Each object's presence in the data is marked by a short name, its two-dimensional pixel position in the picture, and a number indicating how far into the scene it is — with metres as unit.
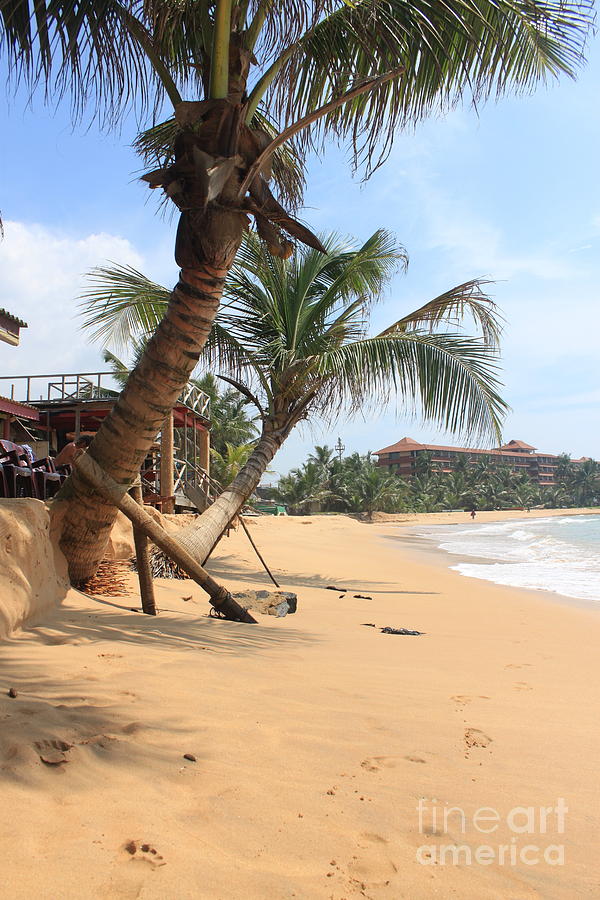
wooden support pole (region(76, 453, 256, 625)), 4.30
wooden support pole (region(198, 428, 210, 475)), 17.27
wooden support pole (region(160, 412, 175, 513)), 12.74
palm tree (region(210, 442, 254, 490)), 23.25
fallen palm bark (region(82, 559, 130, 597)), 5.05
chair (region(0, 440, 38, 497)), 6.02
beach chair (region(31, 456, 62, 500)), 7.13
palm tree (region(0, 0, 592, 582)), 4.10
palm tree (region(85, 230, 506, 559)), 8.10
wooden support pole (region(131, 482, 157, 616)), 4.49
